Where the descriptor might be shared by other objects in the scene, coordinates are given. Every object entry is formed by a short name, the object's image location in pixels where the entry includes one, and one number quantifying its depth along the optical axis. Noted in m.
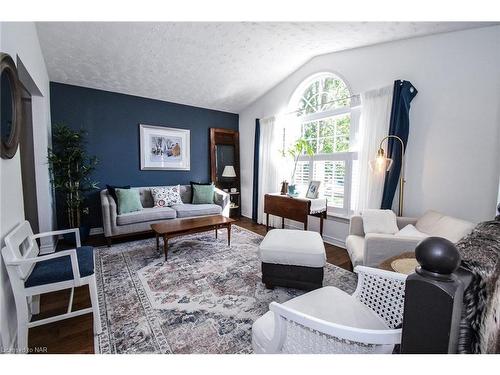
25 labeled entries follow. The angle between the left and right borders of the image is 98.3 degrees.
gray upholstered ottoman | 1.86
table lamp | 4.70
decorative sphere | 0.44
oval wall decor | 1.34
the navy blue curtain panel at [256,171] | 4.41
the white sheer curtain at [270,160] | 4.07
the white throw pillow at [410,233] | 1.90
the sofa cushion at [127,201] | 3.25
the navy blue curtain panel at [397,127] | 2.46
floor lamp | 2.33
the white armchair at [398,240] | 1.76
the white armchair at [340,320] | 0.70
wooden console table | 3.15
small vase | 3.72
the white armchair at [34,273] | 1.26
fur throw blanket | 0.49
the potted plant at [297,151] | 3.52
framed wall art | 3.96
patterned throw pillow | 3.77
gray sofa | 3.04
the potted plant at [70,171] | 2.94
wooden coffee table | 2.61
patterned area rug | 1.42
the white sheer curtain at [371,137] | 2.66
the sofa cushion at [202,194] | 4.09
